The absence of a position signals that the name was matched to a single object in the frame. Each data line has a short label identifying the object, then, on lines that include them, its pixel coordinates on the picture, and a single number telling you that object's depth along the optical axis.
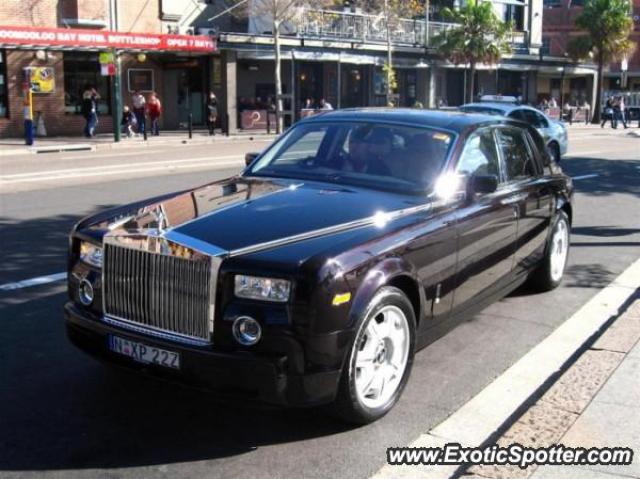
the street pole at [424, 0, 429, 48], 41.41
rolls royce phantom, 3.81
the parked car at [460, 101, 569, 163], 18.44
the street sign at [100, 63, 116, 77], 25.70
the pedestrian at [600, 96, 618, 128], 46.09
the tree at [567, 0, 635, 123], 49.83
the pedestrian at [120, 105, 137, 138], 29.25
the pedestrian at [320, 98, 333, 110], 35.69
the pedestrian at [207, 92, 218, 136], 31.41
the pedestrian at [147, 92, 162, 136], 29.75
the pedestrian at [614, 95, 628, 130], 46.34
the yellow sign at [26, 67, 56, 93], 28.30
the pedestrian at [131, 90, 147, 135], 29.34
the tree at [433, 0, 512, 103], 41.88
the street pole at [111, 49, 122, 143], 26.91
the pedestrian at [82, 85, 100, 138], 28.66
